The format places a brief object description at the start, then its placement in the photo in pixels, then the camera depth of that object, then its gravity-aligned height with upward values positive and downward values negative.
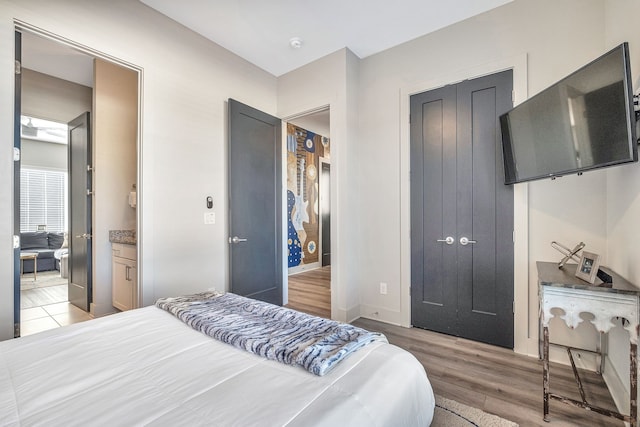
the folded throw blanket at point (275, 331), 1.09 -0.54
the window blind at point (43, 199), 6.41 +0.32
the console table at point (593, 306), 1.42 -0.50
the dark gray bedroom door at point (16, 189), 1.86 +0.16
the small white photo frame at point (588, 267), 1.57 -0.31
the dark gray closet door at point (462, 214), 2.48 -0.02
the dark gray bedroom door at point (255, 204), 3.09 +0.10
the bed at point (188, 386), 0.81 -0.57
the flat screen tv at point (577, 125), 1.37 +0.51
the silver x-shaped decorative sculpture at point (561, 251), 1.98 -0.30
